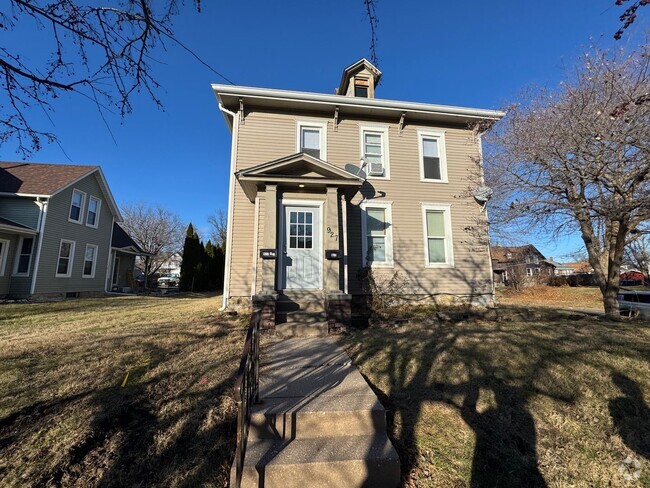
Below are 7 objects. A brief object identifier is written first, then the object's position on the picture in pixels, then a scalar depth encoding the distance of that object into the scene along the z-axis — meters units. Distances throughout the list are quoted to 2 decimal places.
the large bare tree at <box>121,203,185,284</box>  32.75
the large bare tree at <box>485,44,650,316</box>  5.86
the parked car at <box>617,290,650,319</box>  9.18
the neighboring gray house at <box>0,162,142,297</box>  11.85
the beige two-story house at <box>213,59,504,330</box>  7.17
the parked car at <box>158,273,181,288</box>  28.98
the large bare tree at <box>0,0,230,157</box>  2.37
